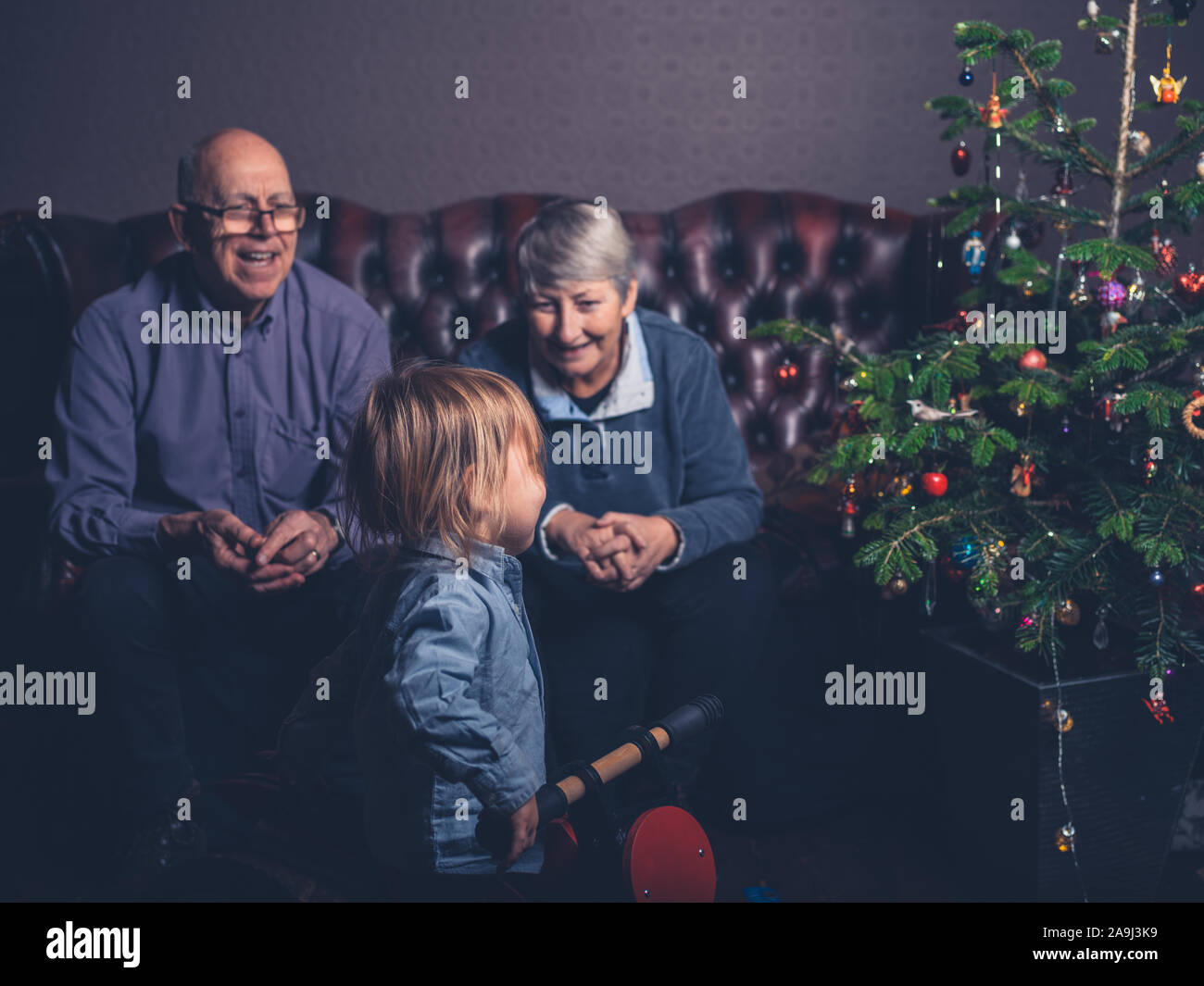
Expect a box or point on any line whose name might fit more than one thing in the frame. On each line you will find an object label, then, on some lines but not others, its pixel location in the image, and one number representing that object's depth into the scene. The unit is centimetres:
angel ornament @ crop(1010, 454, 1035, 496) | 182
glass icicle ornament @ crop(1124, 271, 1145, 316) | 181
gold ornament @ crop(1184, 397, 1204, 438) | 163
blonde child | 122
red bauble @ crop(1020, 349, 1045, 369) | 180
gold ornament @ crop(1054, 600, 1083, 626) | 172
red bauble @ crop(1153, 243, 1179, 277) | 180
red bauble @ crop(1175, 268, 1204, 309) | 172
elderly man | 172
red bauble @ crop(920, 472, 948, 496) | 178
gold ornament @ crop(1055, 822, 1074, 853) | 174
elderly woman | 178
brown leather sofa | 241
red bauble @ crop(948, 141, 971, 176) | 201
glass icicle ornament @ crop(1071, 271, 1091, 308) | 185
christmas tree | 169
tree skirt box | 175
